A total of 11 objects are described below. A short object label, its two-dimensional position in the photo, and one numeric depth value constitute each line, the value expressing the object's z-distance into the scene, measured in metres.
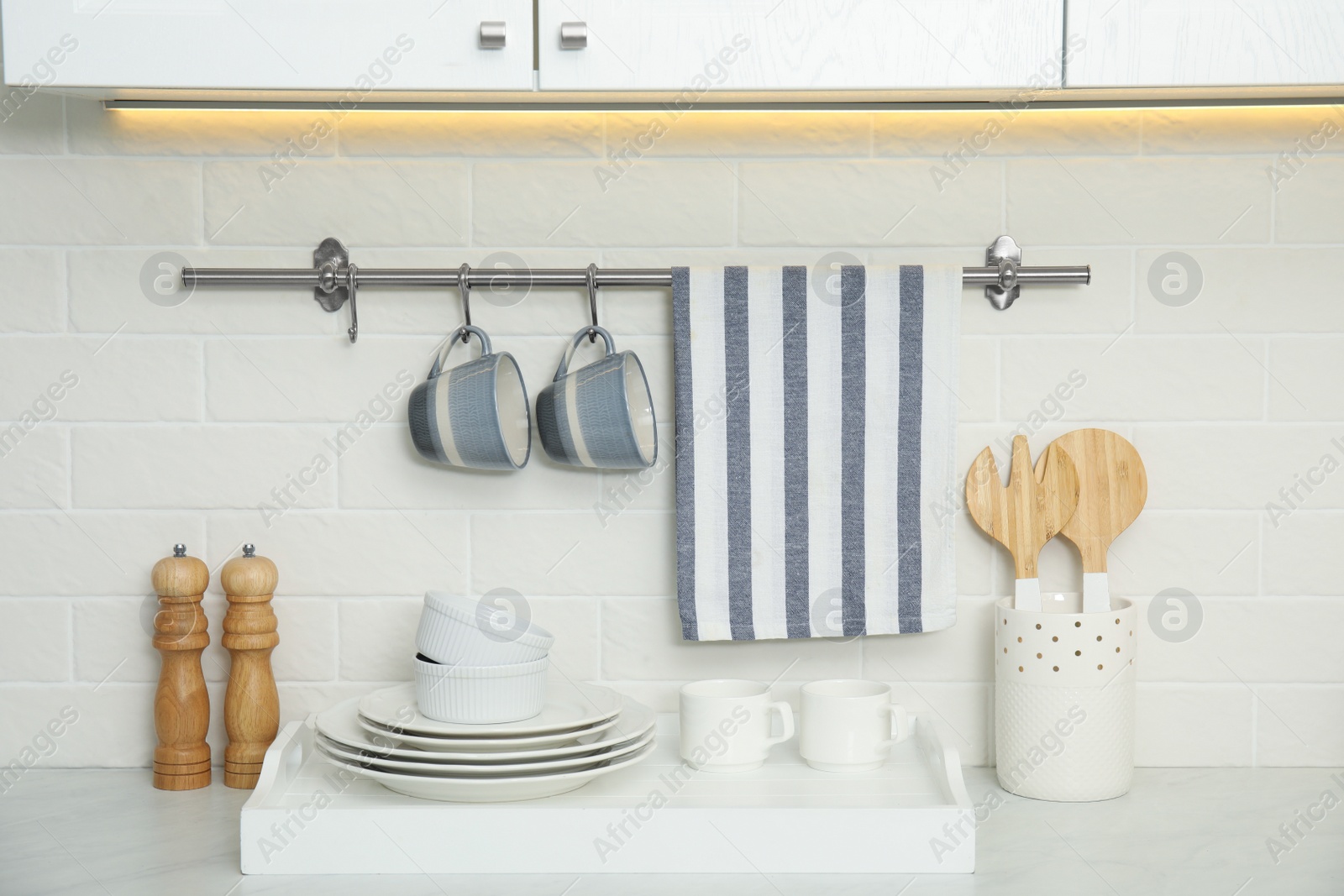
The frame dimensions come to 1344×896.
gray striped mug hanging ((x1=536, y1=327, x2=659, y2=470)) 1.07
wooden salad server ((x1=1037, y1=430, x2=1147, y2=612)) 1.14
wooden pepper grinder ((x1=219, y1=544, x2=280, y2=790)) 1.12
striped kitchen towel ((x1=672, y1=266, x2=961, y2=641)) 1.13
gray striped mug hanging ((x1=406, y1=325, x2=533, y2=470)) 1.08
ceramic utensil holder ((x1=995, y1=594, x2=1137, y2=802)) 1.05
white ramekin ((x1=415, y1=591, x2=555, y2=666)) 0.99
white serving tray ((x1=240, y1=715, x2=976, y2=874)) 0.93
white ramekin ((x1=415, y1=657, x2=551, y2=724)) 0.98
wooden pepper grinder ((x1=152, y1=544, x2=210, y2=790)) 1.12
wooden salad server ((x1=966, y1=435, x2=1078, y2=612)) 1.14
